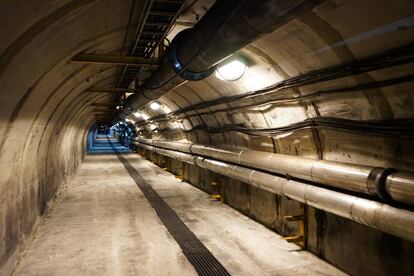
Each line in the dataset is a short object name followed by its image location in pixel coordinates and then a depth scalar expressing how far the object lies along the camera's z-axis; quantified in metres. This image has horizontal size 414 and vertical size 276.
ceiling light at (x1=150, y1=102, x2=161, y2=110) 10.68
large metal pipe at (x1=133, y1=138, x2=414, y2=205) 3.14
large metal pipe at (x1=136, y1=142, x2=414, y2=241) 3.06
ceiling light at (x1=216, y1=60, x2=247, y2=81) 5.10
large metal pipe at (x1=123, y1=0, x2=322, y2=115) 2.34
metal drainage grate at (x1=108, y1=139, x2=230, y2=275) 4.74
